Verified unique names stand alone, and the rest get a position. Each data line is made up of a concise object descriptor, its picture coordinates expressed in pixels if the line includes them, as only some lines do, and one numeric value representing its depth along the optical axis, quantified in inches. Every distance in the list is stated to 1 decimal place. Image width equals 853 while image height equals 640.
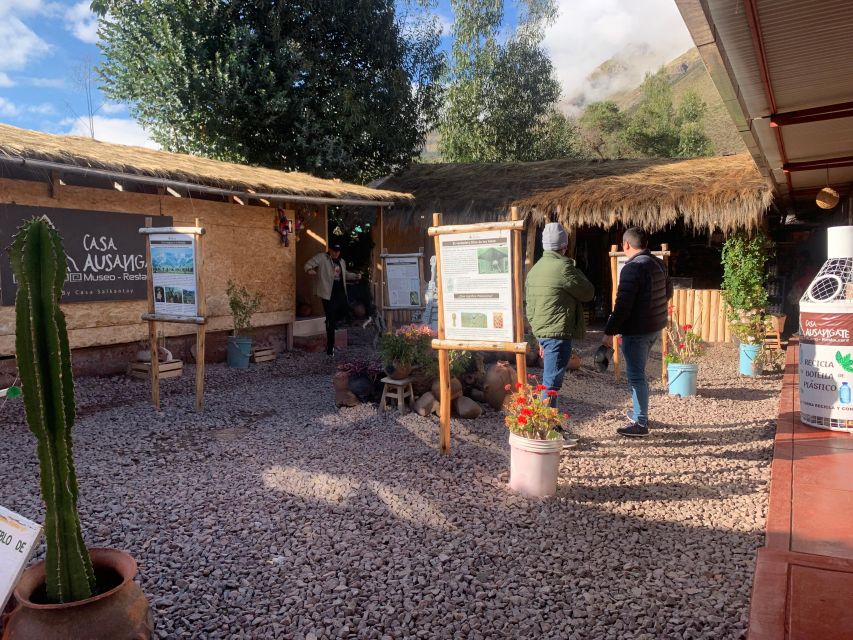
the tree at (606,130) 1391.5
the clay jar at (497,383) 252.4
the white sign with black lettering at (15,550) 89.1
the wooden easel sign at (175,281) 243.4
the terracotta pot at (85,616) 83.6
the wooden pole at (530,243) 491.4
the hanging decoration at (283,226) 412.8
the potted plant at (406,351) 247.3
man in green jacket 191.2
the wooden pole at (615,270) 303.7
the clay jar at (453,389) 243.0
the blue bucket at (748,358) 326.3
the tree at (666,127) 1285.7
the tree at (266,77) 509.0
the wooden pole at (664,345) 304.8
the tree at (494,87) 947.2
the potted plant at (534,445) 158.1
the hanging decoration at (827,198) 400.8
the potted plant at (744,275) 418.3
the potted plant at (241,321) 357.4
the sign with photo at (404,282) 412.8
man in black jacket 197.6
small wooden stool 247.9
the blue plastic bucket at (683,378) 278.1
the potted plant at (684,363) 278.8
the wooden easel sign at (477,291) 175.2
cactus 87.3
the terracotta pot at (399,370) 246.9
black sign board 267.9
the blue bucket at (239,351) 356.5
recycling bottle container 185.9
